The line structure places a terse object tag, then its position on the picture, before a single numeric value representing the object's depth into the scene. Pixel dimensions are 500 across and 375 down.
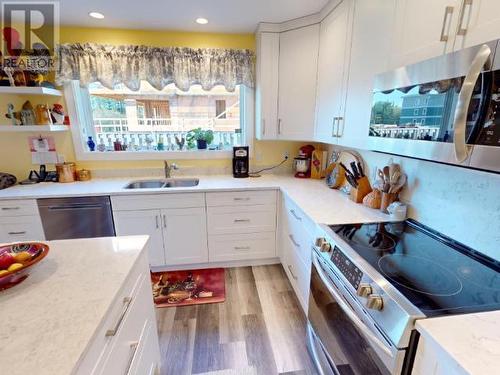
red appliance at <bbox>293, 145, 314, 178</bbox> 2.80
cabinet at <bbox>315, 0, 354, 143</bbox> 1.79
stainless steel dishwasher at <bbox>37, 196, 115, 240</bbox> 2.18
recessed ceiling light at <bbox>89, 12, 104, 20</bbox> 2.12
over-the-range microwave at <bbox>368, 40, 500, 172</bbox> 0.74
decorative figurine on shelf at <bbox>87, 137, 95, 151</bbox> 2.70
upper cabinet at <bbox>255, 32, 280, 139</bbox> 2.39
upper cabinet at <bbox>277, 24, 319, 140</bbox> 2.30
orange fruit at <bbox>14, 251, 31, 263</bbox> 0.94
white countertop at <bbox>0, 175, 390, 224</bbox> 1.68
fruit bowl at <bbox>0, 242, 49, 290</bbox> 0.86
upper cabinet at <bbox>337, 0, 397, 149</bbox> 1.33
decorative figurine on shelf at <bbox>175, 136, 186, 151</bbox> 2.84
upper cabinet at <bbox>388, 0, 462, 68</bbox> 0.93
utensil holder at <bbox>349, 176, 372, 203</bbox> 1.92
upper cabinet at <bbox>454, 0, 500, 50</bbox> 0.78
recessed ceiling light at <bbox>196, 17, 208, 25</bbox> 2.25
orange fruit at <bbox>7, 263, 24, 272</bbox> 0.86
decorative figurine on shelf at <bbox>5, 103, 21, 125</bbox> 2.37
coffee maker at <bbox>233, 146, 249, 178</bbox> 2.75
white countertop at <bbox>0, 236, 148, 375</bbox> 0.64
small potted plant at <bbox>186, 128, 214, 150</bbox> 2.84
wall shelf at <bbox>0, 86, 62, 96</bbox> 2.20
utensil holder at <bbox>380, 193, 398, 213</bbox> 1.70
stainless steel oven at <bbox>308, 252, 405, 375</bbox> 0.89
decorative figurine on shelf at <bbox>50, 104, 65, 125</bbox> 2.49
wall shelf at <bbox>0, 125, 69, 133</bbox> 2.30
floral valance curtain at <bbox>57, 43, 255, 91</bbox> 2.42
